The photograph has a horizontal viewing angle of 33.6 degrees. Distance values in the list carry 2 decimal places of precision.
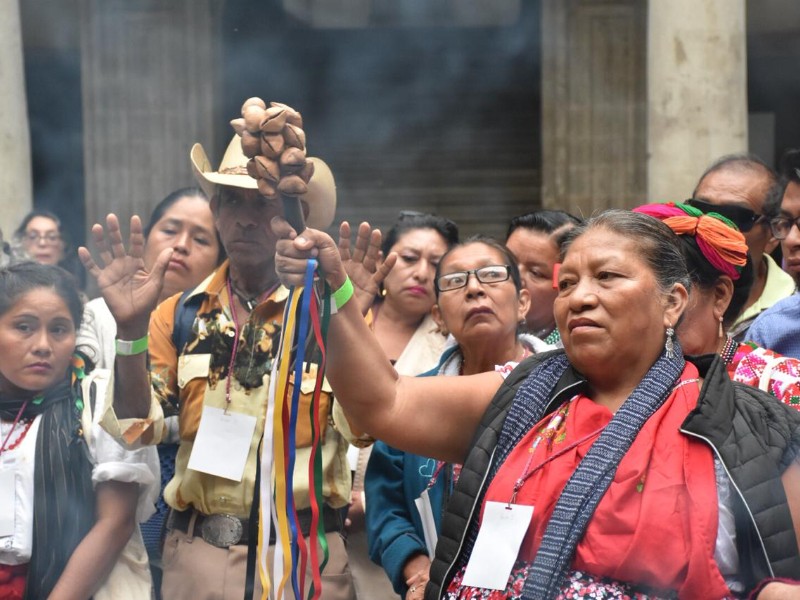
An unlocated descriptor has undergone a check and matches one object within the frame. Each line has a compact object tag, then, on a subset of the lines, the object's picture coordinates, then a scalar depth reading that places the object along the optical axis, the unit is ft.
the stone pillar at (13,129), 23.80
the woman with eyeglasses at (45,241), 18.16
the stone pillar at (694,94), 23.70
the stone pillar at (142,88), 26.94
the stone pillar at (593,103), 27.48
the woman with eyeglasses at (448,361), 10.88
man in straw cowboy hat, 10.91
